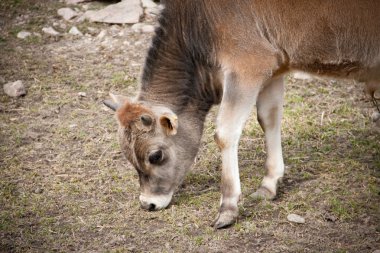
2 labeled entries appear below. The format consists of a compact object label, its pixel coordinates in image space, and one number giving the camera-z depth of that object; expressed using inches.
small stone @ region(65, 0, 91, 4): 481.1
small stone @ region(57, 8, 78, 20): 463.1
